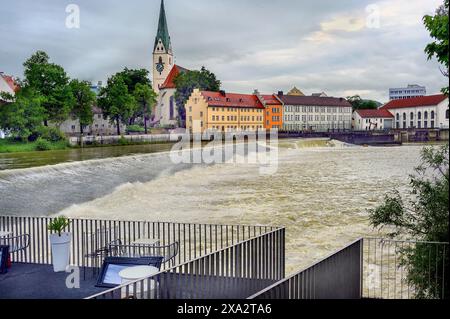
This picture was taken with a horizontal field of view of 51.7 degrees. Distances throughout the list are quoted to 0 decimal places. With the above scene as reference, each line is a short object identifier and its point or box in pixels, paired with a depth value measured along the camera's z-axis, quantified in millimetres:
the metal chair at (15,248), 10603
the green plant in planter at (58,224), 10375
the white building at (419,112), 116750
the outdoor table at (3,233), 11612
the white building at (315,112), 122062
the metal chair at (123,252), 10978
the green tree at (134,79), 90438
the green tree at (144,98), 86812
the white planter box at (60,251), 9808
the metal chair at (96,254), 9825
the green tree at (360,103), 144750
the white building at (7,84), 65738
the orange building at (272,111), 114062
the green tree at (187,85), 95125
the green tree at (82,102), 69812
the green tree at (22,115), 54219
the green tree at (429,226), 8492
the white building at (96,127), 79462
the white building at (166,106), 106475
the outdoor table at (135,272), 7539
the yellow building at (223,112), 92125
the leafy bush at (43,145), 55150
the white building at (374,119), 130875
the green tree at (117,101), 77312
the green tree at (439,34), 7827
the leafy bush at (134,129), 83125
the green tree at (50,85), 62656
